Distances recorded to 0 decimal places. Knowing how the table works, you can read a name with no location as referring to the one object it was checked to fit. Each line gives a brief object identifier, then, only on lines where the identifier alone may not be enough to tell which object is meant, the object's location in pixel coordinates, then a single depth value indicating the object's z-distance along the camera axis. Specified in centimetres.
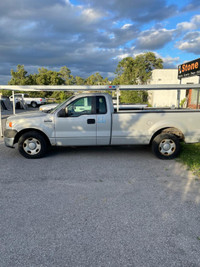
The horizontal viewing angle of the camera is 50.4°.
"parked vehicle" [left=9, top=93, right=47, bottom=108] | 2766
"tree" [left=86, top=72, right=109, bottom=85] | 6791
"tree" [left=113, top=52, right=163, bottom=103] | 2845
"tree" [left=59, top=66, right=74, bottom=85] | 6288
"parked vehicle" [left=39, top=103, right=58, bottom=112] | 1327
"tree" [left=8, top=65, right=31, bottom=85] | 3753
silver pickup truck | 575
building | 2411
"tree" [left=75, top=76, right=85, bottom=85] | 7709
